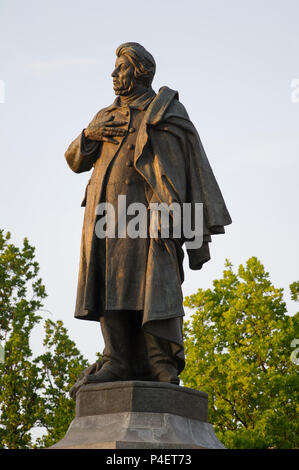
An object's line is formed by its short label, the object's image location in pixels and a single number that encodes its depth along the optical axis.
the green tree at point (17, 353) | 23.55
